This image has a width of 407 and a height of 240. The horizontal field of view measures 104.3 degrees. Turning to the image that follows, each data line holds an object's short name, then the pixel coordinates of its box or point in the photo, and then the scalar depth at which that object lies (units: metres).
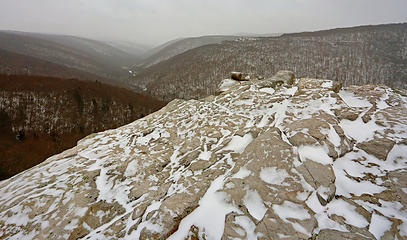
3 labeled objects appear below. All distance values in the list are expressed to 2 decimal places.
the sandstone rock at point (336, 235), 4.10
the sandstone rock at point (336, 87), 11.58
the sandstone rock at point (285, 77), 16.89
